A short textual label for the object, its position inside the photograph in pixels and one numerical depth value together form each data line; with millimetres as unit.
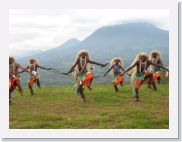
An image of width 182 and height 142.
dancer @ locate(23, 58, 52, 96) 9234
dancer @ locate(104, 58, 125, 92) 9172
